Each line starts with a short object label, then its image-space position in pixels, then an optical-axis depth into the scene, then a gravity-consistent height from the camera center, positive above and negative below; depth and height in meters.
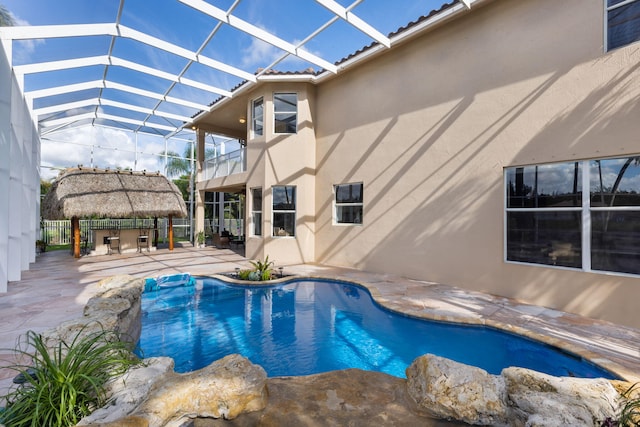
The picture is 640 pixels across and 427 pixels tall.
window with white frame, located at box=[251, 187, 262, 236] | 12.10 +0.14
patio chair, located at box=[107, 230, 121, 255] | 13.67 -1.38
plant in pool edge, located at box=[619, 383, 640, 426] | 2.21 -1.59
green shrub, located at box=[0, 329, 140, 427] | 2.15 -1.45
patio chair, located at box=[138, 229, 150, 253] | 14.52 -1.40
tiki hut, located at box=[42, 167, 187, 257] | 12.56 +0.75
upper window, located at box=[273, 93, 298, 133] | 11.62 +4.18
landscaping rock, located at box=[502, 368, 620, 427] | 2.23 -1.56
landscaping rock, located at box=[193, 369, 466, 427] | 2.48 -1.81
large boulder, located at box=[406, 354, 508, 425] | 2.51 -1.63
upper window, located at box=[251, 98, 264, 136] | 12.12 +4.17
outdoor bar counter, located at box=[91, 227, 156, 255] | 13.46 -1.38
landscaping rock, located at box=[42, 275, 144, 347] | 3.31 -1.40
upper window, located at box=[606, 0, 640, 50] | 5.48 +3.78
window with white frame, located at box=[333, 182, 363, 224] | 10.52 +0.41
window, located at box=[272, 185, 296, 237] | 11.60 +0.14
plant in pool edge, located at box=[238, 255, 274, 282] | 8.77 -1.87
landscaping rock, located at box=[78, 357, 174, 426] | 2.14 -1.52
